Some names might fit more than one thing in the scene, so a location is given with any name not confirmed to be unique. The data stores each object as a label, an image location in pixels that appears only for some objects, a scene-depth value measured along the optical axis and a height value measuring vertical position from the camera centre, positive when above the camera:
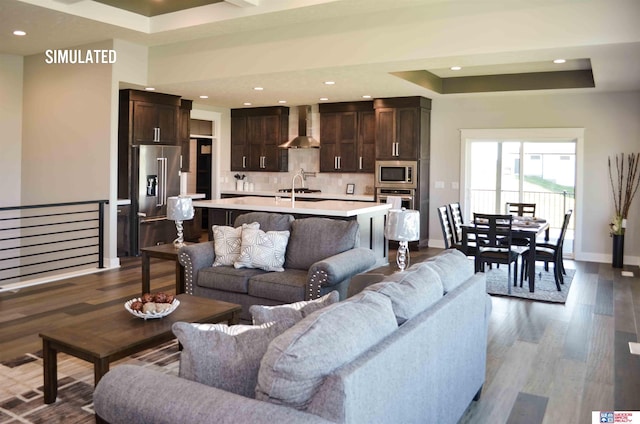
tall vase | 7.90 -0.82
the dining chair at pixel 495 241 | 6.10 -0.56
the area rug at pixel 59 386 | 3.07 -1.28
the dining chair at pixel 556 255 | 6.37 -0.73
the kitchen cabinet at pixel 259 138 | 10.77 +0.98
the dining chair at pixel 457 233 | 6.60 -0.55
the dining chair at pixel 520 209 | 7.83 -0.25
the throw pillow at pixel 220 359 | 1.93 -0.61
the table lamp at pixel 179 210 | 5.43 -0.24
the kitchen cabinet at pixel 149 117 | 8.14 +1.04
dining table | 6.20 -0.47
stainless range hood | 9.66 +0.99
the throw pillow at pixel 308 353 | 1.73 -0.54
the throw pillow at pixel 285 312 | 2.15 -0.50
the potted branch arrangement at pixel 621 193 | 7.93 +0.01
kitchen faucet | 10.76 +0.25
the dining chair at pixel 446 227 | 6.76 -0.45
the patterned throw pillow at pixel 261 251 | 4.88 -0.57
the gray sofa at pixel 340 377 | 1.70 -0.66
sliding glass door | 8.92 +0.26
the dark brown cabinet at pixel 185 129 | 9.75 +1.01
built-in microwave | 9.22 +0.28
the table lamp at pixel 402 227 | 4.03 -0.28
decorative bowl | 3.33 -0.78
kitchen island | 6.42 -0.28
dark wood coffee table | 2.89 -0.86
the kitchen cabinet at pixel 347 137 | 9.80 +0.94
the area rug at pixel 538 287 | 6.04 -1.12
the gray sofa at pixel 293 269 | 4.43 -0.70
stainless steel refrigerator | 8.22 -0.09
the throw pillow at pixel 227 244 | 5.01 -0.53
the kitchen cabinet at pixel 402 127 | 9.16 +1.05
